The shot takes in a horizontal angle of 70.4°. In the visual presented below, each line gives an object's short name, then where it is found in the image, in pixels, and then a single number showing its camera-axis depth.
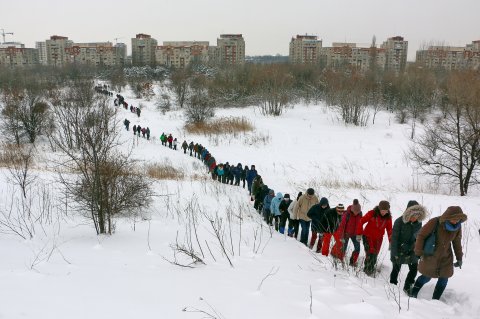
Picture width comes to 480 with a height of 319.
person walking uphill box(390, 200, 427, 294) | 4.61
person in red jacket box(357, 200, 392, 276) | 5.16
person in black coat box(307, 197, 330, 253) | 6.40
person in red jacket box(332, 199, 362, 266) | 5.56
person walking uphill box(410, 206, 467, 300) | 4.07
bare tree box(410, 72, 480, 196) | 15.36
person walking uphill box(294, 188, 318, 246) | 7.02
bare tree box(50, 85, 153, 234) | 6.75
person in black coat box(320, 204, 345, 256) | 6.30
